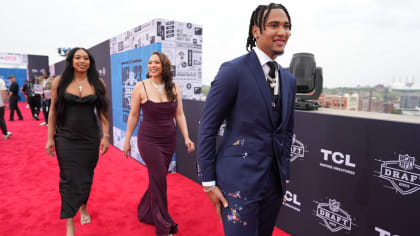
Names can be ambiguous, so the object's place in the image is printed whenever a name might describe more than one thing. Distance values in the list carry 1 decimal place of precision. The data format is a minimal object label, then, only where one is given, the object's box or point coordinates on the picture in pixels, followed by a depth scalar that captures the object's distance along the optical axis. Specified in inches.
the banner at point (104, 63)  245.4
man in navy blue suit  44.9
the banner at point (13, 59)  726.5
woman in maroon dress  96.0
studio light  99.8
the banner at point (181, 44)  158.4
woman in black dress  88.2
